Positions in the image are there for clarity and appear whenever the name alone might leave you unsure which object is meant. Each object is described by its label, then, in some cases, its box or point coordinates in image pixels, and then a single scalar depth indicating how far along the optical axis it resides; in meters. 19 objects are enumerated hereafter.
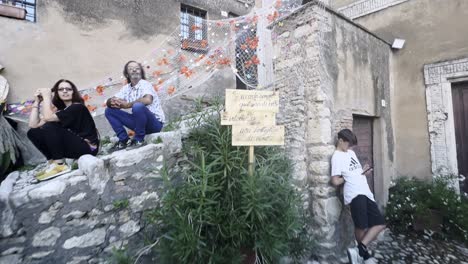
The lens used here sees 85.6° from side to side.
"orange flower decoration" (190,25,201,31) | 4.92
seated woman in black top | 2.49
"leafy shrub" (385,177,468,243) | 3.65
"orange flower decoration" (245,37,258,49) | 4.43
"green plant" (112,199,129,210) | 2.31
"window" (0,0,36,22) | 4.47
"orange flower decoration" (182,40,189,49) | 4.80
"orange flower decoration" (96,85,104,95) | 4.29
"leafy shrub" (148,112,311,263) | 1.99
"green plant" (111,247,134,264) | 2.08
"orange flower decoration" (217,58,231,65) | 4.53
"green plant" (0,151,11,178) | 2.95
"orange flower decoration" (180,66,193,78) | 4.60
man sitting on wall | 2.88
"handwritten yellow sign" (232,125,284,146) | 2.17
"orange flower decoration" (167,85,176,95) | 4.42
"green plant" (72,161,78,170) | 2.44
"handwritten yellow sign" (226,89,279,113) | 2.23
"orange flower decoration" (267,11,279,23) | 4.14
